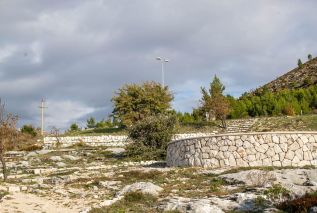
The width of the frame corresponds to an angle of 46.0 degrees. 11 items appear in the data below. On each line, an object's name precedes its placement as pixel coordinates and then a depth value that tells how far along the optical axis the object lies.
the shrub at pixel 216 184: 12.05
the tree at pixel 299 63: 69.41
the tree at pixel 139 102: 38.23
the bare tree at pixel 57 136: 32.73
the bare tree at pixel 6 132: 17.10
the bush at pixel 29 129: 38.78
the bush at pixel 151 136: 24.02
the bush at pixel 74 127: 50.17
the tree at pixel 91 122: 60.22
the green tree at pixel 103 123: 52.43
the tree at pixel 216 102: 36.02
